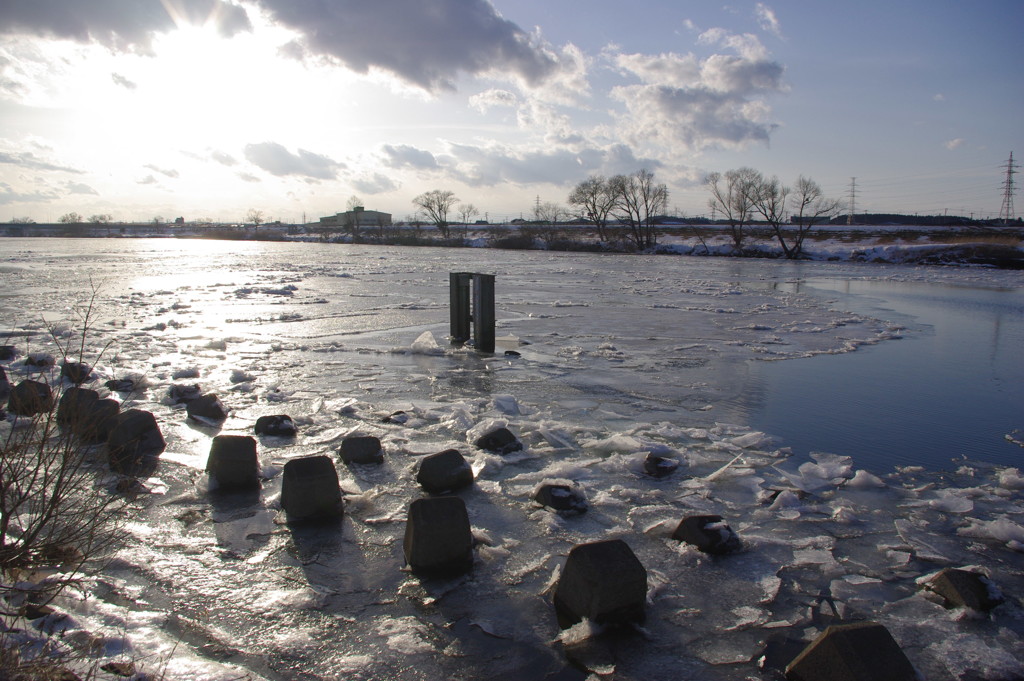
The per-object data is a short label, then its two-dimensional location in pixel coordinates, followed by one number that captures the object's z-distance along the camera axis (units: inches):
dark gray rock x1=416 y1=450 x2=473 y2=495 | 155.9
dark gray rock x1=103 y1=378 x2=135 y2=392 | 235.6
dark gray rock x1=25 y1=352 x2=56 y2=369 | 272.8
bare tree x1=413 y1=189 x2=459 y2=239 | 3916.3
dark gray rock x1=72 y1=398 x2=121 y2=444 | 161.4
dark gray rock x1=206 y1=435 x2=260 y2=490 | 155.5
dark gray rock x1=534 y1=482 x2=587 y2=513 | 147.3
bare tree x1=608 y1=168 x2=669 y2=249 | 2650.1
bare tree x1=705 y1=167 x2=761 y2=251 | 2262.6
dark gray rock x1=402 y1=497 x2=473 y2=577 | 117.7
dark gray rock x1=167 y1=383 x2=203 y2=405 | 233.5
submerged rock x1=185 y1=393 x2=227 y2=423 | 211.3
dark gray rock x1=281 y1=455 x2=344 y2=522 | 139.3
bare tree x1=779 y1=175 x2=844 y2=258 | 1943.9
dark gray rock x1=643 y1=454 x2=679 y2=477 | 169.6
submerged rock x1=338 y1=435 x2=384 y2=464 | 172.1
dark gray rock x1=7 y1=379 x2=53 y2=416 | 179.3
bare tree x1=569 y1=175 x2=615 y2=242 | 2883.9
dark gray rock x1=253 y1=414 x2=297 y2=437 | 195.6
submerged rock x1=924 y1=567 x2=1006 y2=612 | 110.0
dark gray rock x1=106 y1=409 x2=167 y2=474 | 170.0
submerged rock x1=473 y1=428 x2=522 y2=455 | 184.9
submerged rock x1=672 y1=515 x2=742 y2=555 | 129.2
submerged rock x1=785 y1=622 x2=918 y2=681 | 86.0
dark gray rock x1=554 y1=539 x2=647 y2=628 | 102.0
